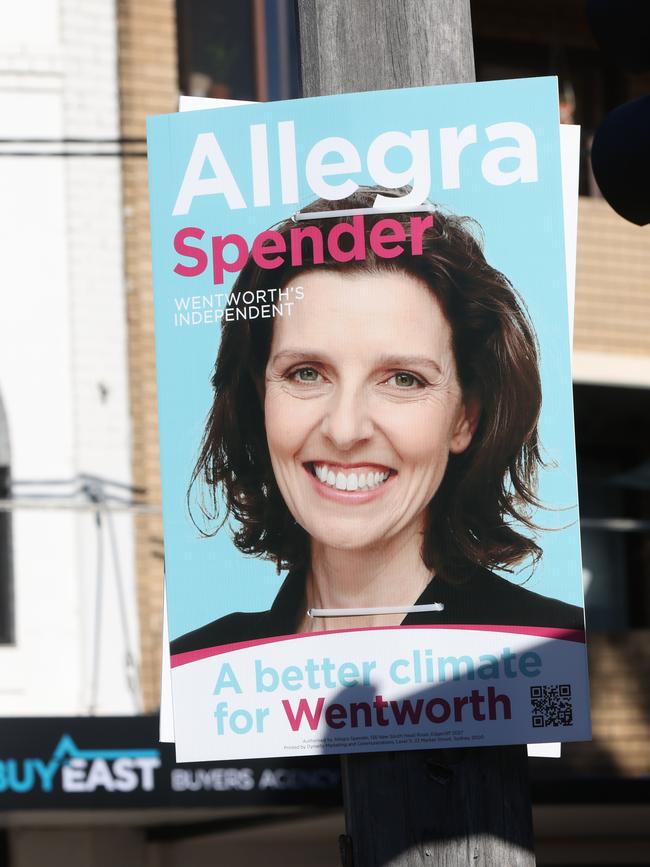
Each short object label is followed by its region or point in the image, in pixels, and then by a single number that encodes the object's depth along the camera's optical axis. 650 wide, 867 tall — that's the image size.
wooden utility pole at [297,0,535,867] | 6.22
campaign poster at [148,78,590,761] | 6.26
